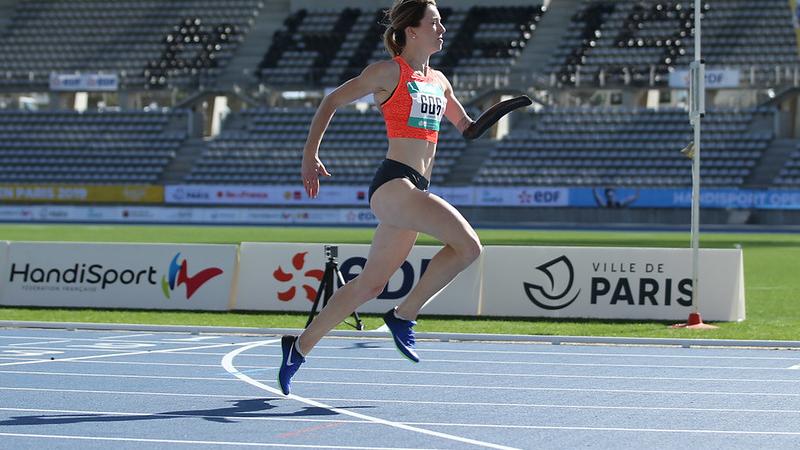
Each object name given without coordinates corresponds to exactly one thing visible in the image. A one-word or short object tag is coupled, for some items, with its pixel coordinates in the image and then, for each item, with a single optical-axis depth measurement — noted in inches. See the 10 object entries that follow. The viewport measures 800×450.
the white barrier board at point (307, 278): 587.5
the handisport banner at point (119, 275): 617.0
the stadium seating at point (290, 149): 1908.2
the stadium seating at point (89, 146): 2033.7
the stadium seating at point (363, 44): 2059.5
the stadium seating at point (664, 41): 1894.7
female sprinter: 271.9
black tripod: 479.5
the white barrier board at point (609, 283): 561.3
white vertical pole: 525.0
